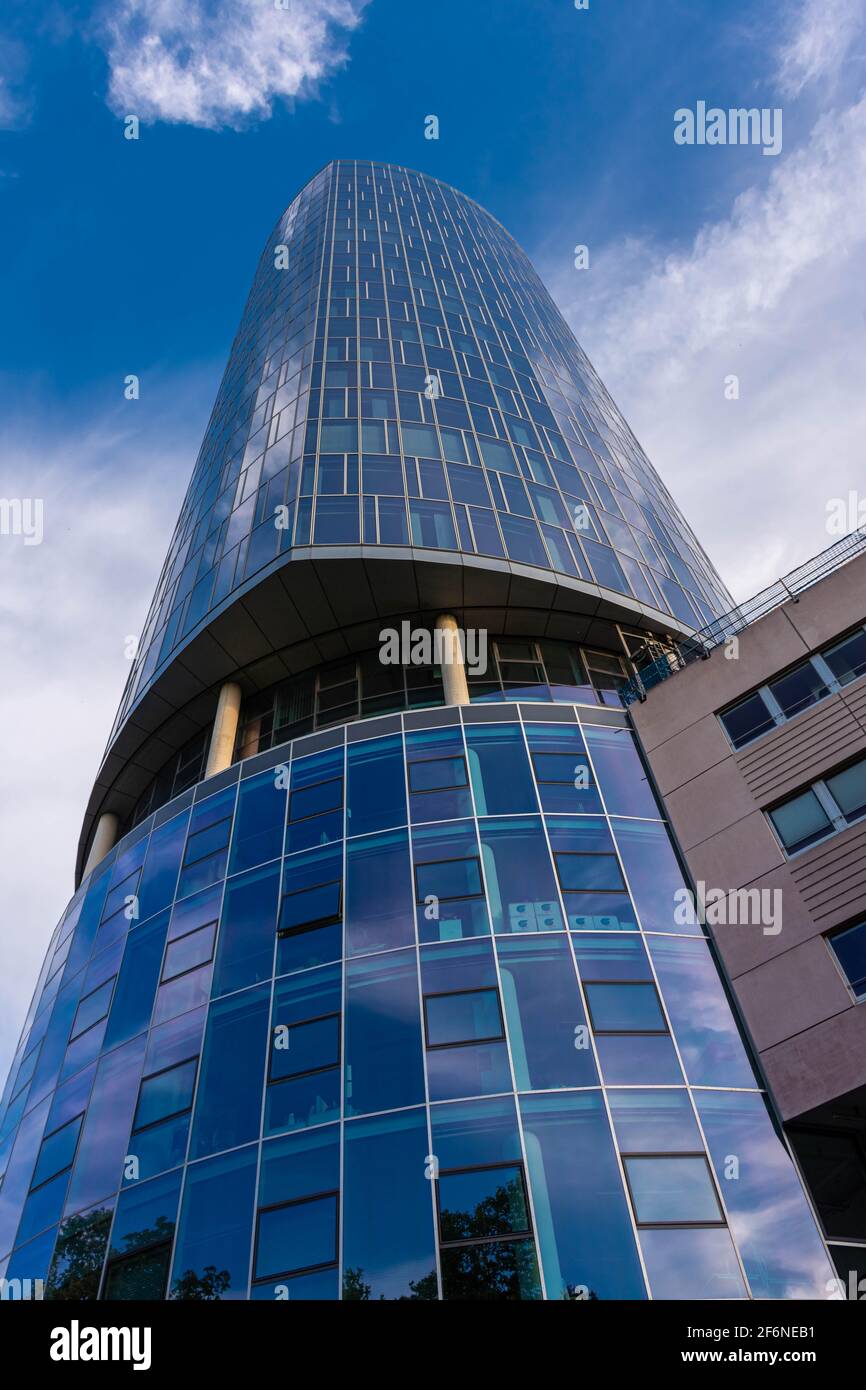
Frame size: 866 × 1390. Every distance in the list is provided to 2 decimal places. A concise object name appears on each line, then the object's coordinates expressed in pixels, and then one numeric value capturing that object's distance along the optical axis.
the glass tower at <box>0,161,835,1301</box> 16.25
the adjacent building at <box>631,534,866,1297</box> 17.75
